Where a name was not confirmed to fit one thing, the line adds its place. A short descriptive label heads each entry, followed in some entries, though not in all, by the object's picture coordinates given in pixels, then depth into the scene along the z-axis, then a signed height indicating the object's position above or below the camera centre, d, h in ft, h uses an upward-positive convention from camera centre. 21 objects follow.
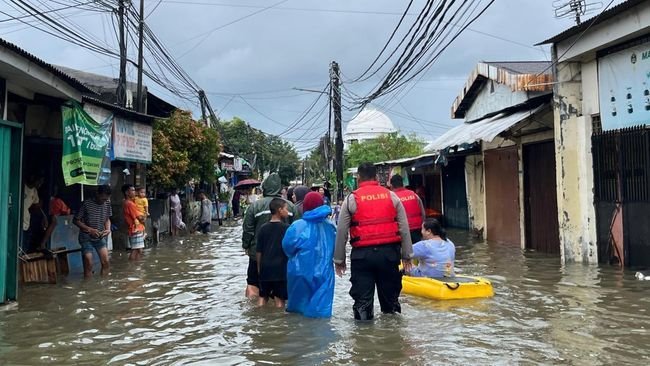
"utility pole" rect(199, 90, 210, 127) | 90.94 +16.76
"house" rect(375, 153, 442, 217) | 67.91 +4.55
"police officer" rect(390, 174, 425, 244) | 31.19 +0.31
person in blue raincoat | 21.81 -1.57
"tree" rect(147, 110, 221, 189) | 57.16 +6.46
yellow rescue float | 25.41 -3.26
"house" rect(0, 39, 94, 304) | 23.88 +5.64
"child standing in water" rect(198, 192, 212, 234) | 71.10 -0.20
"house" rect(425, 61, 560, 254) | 43.14 +4.66
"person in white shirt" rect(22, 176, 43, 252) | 34.55 +0.86
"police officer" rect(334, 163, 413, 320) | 20.45 -0.89
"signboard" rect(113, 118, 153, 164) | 42.29 +5.51
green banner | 32.40 +3.86
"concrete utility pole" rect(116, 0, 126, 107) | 55.16 +12.99
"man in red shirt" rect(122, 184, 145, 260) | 41.01 -0.33
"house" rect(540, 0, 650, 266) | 32.32 +4.19
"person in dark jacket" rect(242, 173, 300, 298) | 25.00 -0.05
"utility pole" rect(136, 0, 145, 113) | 59.20 +16.42
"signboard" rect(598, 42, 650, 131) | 31.78 +6.49
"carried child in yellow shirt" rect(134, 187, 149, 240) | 42.29 +0.99
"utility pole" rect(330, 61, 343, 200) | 89.80 +15.45
